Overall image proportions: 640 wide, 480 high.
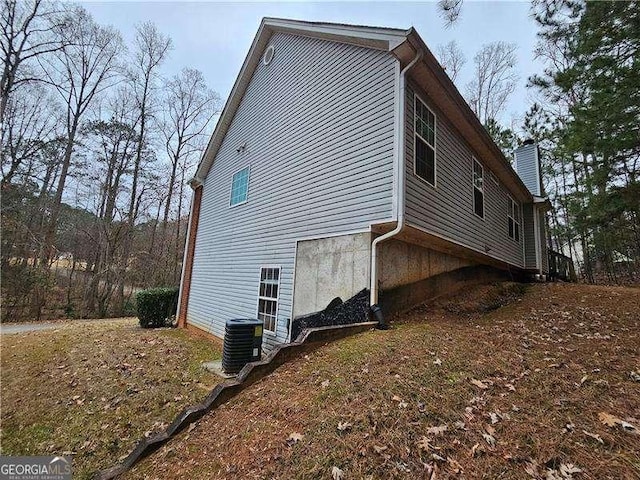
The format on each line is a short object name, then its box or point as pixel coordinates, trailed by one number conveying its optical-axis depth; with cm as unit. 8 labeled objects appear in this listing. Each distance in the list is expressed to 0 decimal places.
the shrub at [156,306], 1185
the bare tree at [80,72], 1520
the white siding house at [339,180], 551
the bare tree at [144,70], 1822
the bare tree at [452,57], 1994
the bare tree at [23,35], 1202
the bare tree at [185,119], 1998
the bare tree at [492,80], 1978
